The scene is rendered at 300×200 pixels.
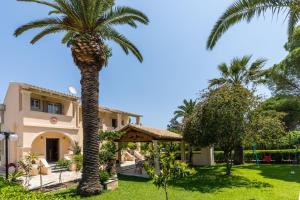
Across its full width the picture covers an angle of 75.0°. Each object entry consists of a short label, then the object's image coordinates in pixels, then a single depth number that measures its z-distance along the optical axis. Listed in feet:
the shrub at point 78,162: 42.55
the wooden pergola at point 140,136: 47.35
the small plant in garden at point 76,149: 59.86
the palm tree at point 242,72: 61.35
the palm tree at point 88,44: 31.99
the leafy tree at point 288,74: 59.26
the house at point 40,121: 51.80
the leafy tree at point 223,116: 41.30
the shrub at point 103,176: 35.51
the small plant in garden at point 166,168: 21.65
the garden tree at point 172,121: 139.37
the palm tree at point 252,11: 22.66
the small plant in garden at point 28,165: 35.73
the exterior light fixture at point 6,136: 30.90
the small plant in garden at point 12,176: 25.83
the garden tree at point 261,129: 42.48
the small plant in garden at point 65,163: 47.99
